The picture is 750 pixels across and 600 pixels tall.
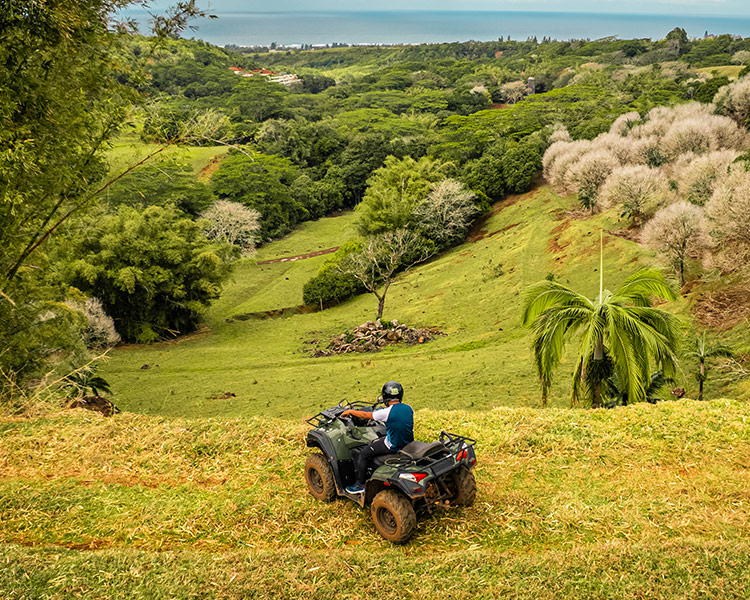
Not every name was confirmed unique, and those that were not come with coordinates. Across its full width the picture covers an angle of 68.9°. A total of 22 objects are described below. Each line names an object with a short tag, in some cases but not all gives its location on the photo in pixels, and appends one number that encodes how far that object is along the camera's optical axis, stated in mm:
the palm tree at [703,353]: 18653
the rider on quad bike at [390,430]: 7277
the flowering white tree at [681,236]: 29344
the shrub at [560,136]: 64750
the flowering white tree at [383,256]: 45000
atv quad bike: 6789
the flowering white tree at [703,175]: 36719
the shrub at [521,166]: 61094
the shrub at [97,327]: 37312
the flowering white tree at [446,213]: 56344
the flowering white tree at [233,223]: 63847
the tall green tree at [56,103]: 10062
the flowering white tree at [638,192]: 38812
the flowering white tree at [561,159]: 53562
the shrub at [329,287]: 48688
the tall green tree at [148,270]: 38969
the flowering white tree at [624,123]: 60469
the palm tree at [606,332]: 12461
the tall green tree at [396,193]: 57031
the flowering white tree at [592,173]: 47281
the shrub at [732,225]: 26156
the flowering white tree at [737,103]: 58594
